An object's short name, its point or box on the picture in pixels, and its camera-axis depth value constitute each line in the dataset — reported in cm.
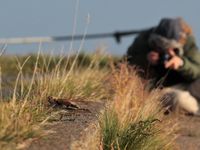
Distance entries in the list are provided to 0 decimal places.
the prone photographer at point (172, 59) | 1908
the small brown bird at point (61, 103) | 1260
